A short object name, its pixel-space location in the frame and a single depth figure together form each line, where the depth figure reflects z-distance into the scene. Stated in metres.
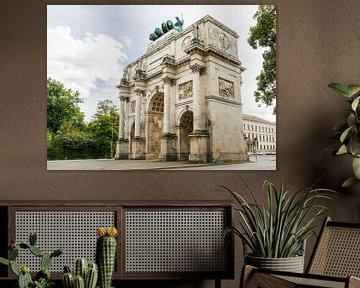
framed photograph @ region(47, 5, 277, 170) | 4.72
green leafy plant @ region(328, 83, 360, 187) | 4.19
